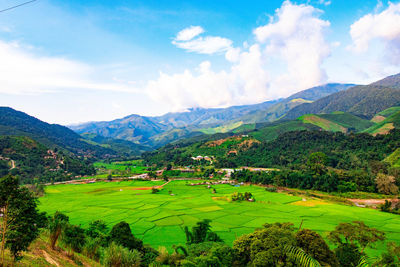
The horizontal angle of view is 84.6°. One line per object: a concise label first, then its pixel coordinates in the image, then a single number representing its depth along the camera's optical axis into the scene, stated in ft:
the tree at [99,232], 97.57
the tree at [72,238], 88.84
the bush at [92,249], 88.07
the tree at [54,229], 78.74
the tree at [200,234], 108.88
